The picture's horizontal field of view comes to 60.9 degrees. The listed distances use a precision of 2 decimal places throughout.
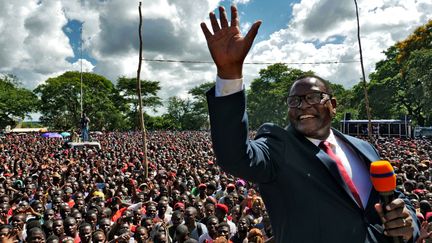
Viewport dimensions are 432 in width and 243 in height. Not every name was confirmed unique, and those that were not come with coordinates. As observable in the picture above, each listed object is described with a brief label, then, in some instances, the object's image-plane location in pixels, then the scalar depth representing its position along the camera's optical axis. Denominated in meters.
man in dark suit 1.20
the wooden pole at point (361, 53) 15.56
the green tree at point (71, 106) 43.53
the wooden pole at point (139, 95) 10.61
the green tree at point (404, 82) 24.06
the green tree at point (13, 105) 36.53
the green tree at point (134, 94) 52.16
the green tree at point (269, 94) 46.09
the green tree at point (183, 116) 60.03
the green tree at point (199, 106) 60.03
